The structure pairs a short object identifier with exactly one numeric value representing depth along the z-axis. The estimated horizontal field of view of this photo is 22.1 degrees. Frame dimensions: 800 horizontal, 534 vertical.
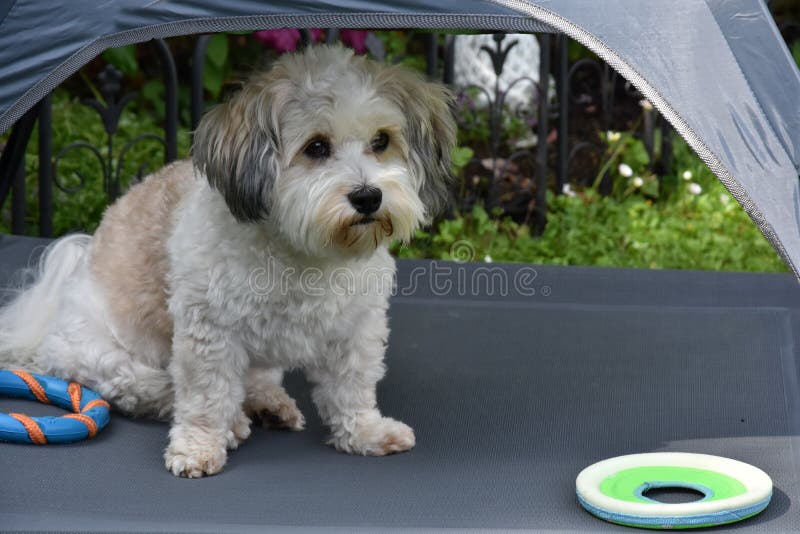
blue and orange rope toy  4.91
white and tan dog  4.47
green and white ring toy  4.22
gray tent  4.18
